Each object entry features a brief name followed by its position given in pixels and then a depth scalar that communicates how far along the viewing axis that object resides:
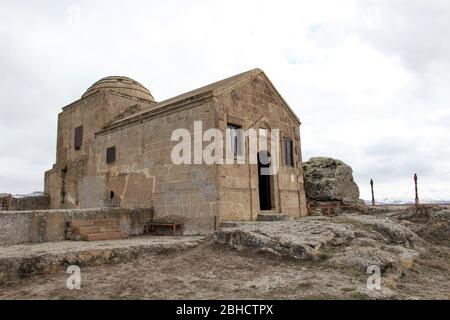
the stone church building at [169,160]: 10.95
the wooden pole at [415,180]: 13.99
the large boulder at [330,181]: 15.65
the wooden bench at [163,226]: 11.12
